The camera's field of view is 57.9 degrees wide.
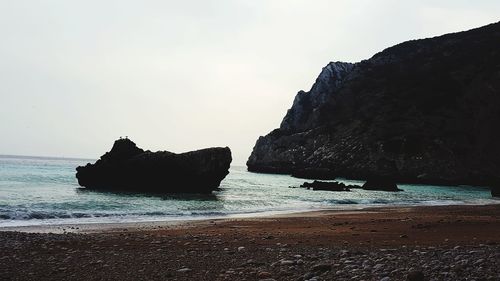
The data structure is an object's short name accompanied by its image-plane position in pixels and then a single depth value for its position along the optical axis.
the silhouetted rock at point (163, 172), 48.09
